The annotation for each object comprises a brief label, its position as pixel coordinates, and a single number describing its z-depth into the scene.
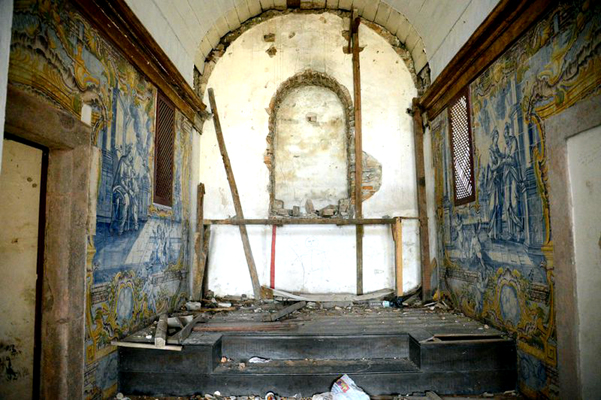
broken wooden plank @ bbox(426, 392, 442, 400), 3.36
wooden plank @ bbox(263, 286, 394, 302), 5.81
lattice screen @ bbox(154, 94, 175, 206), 4.75
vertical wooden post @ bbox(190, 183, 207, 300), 5.86
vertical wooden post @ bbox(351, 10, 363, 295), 6.17
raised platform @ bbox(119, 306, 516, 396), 3.55
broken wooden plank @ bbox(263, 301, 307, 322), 4.62
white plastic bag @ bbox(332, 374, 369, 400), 3.33
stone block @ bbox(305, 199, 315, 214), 6.44
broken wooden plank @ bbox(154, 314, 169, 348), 3.52
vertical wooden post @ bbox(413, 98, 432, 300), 5.81
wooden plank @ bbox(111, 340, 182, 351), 3.48
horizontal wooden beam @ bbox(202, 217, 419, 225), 5.95
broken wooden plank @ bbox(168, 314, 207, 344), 3.63
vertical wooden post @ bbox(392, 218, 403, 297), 5.70
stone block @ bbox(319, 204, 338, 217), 6.27
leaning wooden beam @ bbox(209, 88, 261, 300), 6.08
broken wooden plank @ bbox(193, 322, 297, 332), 4.10
